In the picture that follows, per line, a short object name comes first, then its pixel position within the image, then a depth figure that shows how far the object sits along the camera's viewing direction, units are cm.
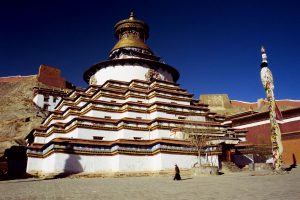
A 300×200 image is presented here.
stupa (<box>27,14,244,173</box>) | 2286
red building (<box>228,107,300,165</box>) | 3033
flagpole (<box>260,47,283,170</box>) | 1920
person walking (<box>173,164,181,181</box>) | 1673
